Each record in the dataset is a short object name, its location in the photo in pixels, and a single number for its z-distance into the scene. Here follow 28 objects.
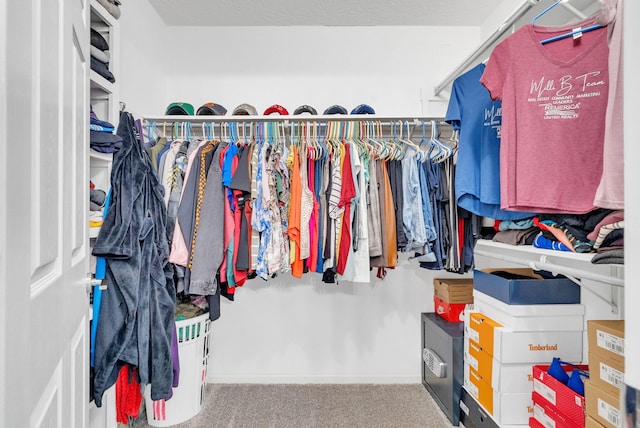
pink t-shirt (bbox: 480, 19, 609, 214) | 0.97
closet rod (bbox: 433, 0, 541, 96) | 1.16
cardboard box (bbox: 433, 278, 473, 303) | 1.94
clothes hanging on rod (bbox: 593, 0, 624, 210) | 0.77
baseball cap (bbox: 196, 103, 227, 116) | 1.85
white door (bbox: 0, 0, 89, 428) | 0.36
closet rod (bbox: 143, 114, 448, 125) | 1.80
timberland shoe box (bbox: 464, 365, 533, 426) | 1.27
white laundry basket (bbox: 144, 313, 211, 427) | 1.66
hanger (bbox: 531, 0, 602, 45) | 0.98
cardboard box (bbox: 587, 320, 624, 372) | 0.89
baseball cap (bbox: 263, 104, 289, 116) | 1.86
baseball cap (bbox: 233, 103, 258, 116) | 1.85
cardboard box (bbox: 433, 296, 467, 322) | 1.91
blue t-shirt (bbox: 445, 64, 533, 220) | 1.24
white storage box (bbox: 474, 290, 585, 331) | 1.28
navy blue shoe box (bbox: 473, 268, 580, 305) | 1.29
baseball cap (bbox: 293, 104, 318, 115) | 1.88
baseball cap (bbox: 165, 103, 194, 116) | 1.86
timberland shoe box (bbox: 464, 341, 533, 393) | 1.27
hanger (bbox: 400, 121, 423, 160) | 1.69
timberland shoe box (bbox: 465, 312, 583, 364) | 1.28
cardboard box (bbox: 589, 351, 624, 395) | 0.89
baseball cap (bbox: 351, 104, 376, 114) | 1.86
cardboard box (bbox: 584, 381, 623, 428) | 0.87
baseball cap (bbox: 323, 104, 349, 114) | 1.86
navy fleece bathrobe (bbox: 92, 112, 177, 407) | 1.24
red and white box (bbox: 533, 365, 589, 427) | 1.02
